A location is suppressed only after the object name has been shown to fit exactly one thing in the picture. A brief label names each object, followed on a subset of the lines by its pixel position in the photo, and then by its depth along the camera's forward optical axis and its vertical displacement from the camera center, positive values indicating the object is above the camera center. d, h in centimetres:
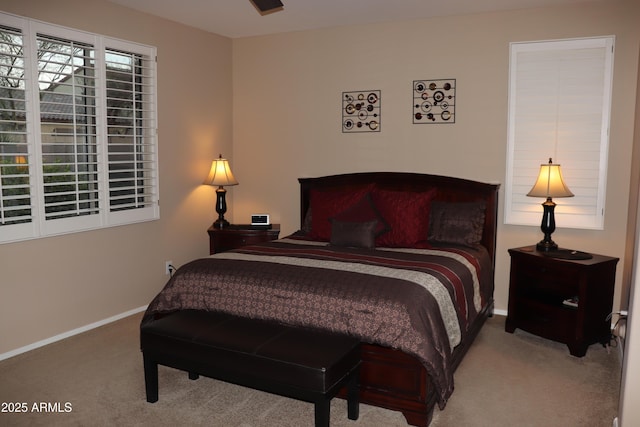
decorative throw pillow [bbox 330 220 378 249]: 412 -56
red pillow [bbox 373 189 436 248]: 423 -43
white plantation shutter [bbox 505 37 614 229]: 417 +33
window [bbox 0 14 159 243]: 359 +20
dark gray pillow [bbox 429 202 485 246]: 429 -49
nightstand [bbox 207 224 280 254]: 496 -70
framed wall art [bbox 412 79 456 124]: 466 +54
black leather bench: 254 -97
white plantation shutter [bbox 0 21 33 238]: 351 +13
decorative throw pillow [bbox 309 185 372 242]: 451 -39
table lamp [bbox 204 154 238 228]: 517 -20
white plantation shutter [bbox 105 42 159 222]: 430 +21
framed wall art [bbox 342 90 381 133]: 495 +47
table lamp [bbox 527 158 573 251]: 405 -21
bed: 283 -70
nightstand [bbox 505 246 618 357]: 372 -98
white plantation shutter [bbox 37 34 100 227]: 377 +23
